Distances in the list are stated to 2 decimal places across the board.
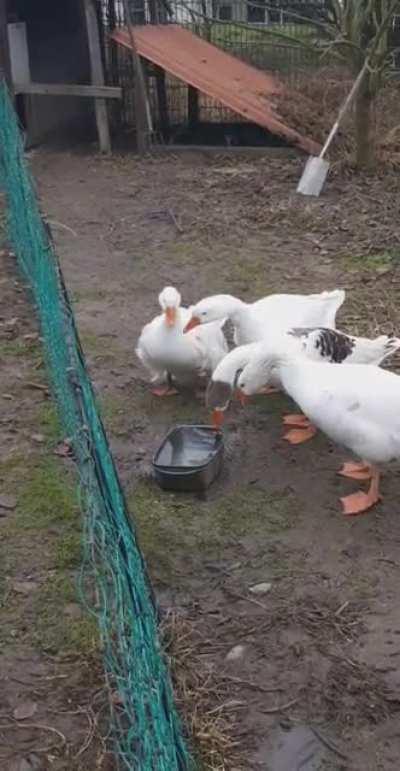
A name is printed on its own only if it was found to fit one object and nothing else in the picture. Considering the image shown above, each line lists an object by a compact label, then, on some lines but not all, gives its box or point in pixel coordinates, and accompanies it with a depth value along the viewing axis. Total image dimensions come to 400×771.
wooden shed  10.07
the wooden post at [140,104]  10.16
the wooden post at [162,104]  11.02
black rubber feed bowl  4.31
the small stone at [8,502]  4.27
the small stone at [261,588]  3.71
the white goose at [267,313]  5.07
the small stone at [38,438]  4.81
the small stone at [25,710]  3.11
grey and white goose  4.66
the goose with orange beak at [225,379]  4.55
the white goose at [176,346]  5.02
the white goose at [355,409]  4.05
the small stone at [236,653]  3.36
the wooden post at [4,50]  10.04
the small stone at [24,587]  3.71
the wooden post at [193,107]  10.98
